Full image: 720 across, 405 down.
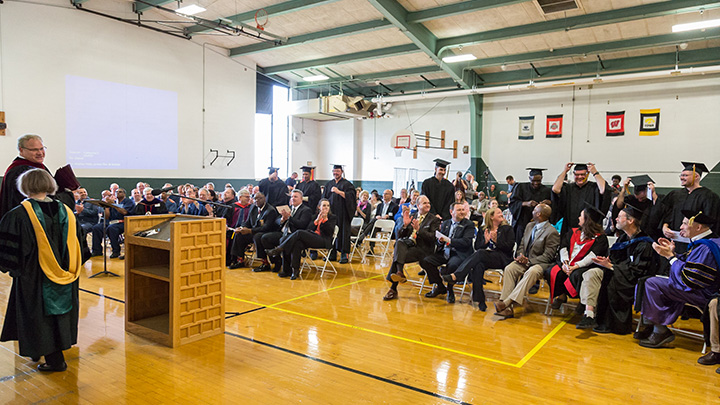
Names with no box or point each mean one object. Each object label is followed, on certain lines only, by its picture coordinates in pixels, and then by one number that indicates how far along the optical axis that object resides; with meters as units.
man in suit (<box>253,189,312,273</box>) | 6.69
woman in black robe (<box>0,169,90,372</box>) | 2.88
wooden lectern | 3.57
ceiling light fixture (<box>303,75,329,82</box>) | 14.75
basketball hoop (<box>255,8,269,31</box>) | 10.13
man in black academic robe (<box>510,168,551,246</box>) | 6.15
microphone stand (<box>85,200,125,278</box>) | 5.95
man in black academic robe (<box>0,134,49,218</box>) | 3.44
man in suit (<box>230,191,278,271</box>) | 6.94
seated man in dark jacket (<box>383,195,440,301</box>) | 5.30
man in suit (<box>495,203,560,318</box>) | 4.59
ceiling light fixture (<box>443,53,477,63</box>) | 11.25
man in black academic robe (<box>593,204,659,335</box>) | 4.14
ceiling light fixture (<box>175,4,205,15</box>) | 9.16
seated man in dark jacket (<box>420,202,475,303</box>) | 5.20
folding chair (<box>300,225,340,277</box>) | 6.57
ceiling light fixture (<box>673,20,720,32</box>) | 8.30
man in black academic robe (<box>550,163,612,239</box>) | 5.45
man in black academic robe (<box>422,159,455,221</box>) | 6.33
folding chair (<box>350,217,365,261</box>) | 8.03
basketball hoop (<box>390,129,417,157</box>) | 14.98
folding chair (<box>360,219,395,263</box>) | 7.39
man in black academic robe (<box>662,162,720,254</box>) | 4.79
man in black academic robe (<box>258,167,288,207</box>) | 8.82
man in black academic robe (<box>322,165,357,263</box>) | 7.82
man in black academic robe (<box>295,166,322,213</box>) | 8.53
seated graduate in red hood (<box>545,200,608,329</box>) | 4.26
